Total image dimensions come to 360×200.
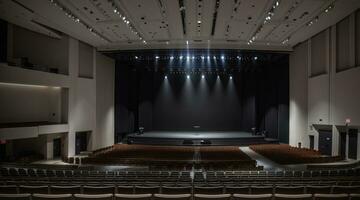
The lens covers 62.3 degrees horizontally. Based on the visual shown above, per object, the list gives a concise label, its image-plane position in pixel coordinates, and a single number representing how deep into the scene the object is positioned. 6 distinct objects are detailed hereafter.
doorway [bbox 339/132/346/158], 17.98
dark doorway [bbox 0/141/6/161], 17.24
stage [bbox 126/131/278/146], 25.27
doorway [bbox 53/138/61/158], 20.53
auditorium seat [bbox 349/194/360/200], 4.91
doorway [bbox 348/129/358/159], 16.91
